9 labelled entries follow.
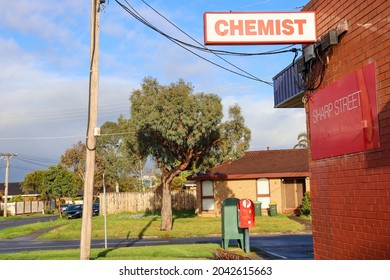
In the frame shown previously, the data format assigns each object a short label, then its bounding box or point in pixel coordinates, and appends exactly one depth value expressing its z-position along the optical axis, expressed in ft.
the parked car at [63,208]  145.59
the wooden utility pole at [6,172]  189.16
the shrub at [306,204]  100.21
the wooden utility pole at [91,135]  41.06
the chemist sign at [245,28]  26.73
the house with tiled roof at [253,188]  111.45
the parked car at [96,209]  150.87
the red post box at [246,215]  50.37
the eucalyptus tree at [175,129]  82.99
